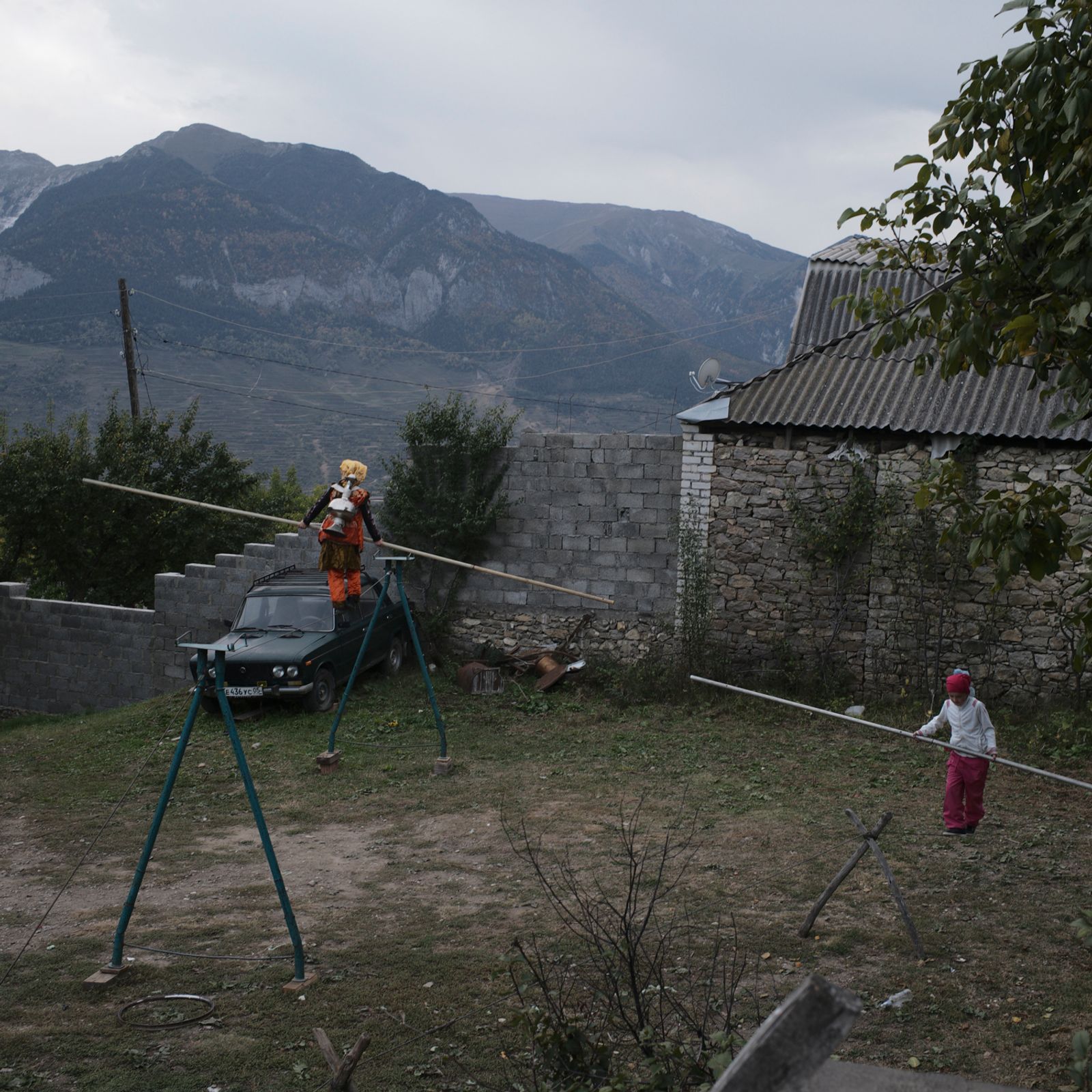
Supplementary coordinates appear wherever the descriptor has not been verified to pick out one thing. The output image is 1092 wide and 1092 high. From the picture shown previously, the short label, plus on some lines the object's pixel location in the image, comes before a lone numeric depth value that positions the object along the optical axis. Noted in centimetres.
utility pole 2434
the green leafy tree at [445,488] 1497
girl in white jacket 826
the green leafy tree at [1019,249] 458
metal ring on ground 582
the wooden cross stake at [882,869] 629
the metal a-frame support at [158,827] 626
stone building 1250
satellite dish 1569
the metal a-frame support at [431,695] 1019
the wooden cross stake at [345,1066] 404
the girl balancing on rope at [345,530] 1098
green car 1311
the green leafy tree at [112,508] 2041
